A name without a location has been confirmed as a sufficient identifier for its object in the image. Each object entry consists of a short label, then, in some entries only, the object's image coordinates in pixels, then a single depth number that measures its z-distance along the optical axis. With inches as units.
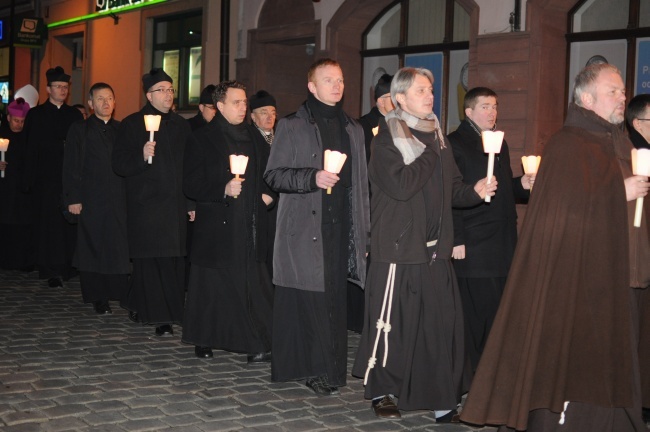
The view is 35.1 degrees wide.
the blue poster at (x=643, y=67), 477.4
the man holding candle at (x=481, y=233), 310.2
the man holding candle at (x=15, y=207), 556.7
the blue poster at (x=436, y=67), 591.2
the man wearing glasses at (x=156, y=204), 374.3
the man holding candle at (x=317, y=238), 284.2
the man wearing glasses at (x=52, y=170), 504.4
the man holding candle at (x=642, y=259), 233.5
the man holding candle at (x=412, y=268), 255.8
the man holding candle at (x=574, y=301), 219.5
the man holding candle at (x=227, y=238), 327.9
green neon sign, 855.7
